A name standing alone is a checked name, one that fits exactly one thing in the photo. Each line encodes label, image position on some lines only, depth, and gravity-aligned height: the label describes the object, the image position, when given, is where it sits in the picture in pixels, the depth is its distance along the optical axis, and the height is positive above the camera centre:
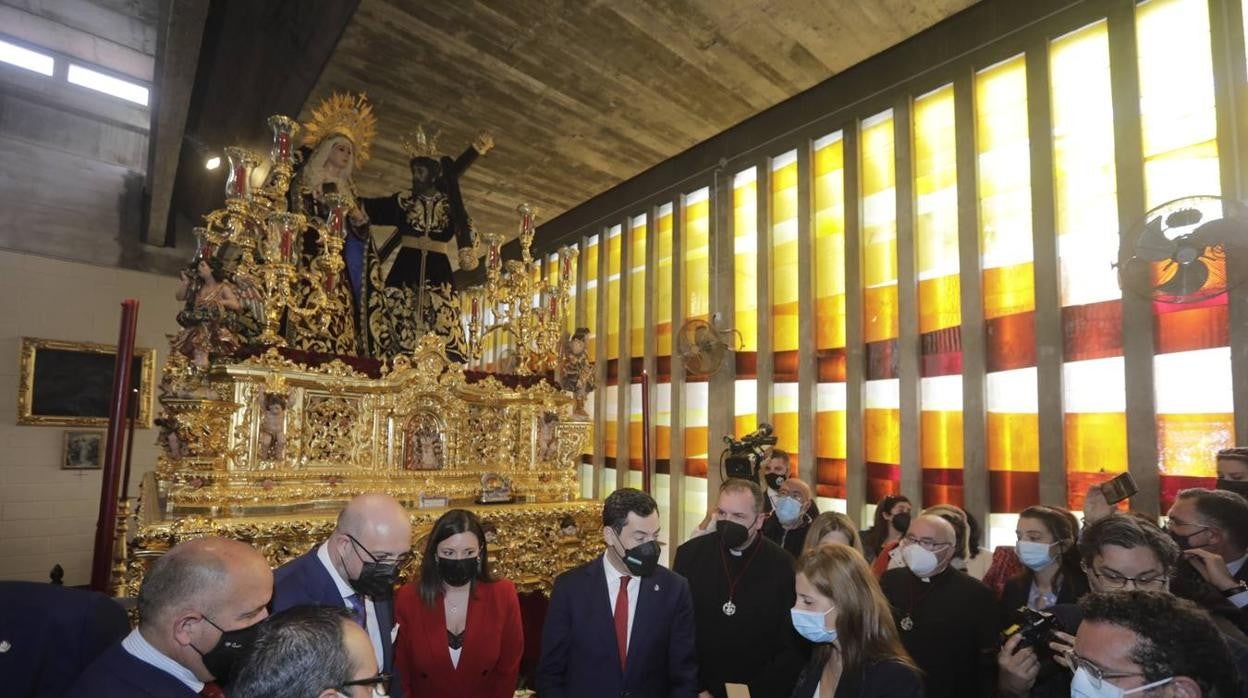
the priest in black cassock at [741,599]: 3.49 -0.95
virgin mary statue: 5.94 +1.90
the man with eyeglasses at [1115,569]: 2.40 -0.52
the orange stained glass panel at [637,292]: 12.11 +2.51
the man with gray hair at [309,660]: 1.50 -0.57
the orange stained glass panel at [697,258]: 10.81 +2.84
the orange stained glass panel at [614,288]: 12.77 +2.70
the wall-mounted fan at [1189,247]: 4.64 +1.36
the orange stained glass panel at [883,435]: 7.82 -0.09
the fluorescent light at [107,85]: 11.28 +6.00
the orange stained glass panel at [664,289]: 11.52 +2.43
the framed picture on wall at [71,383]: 10.19 +0.58
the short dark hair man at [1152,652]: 1.62 -0.57
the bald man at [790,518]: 4.87 -0.70
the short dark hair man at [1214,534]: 2.82 -0.47
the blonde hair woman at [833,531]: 3.73 -0.61
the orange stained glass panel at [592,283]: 13.44 +2.94
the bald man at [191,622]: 1.84 -0.61
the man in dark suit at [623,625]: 2.88 -0.91
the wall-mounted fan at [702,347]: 9.83 +1.21
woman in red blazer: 3.12 -1.01
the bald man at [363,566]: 2.62 -0.59
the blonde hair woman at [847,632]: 2.11 -0.72
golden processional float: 4.26 +0.04
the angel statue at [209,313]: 4.32 +0.72
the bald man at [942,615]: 3.14 -0.93
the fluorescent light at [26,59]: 10.47 +5.89
